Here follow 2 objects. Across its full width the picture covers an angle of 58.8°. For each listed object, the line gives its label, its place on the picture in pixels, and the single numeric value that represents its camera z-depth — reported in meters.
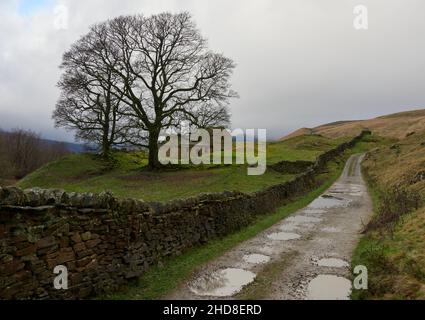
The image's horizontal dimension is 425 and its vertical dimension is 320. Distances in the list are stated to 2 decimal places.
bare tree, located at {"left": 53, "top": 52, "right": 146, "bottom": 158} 35.34
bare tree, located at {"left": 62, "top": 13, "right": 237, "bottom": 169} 35.53
